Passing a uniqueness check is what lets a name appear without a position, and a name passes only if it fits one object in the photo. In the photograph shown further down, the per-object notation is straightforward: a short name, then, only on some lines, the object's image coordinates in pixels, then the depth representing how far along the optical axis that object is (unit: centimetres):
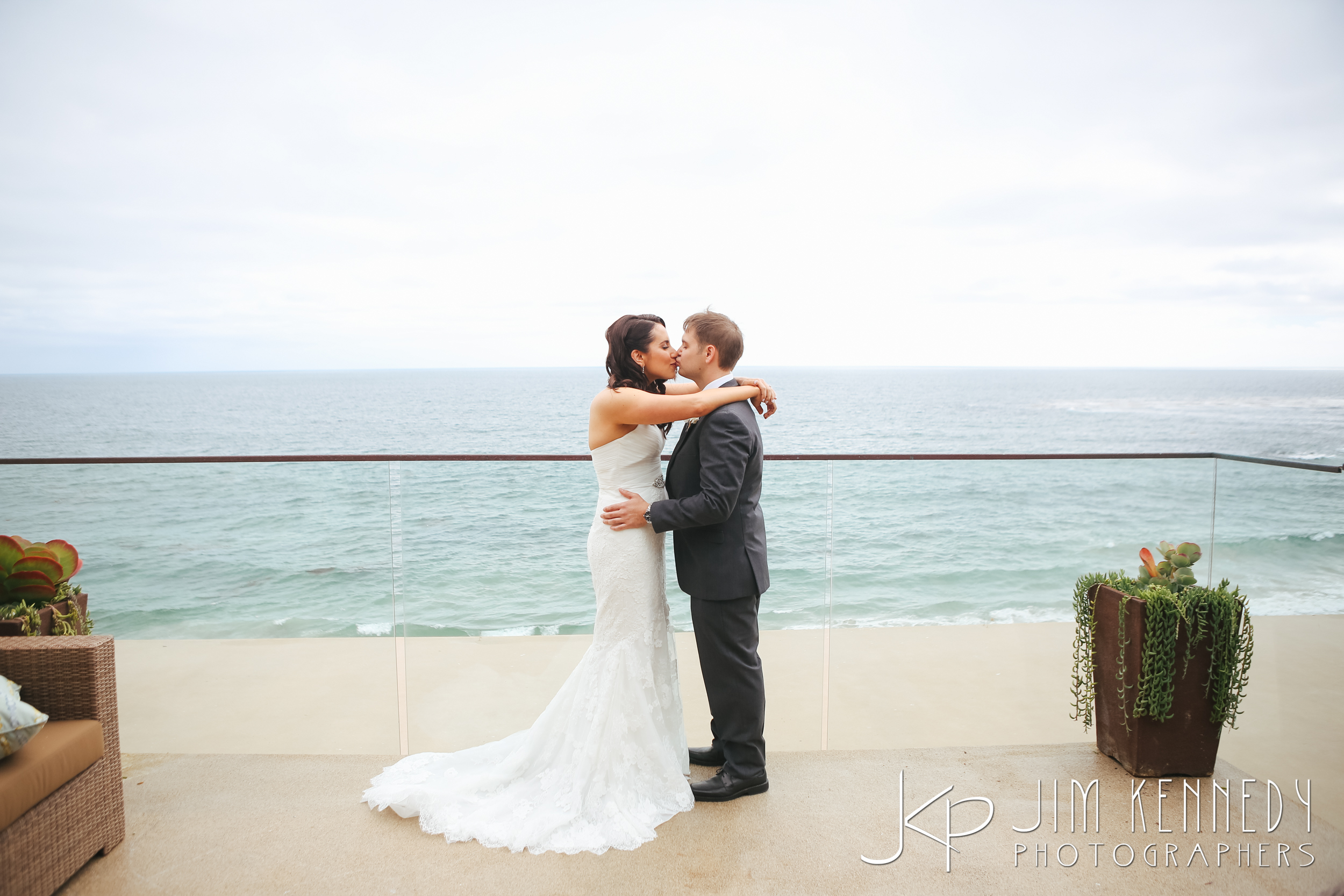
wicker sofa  182
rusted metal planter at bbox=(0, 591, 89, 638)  222
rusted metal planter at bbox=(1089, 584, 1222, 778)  254
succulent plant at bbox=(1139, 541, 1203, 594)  263
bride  226
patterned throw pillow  173
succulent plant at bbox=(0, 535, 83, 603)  232
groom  228
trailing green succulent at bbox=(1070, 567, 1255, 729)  250
